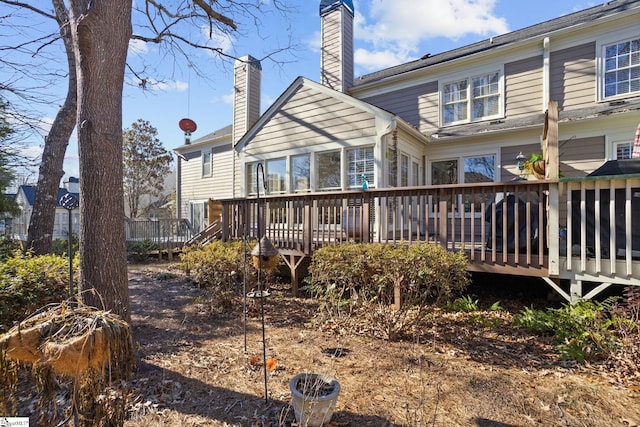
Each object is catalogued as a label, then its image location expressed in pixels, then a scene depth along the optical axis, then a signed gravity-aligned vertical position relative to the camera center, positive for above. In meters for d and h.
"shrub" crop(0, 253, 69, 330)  3.11 -0.73
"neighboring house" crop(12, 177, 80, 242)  22.45 -0.19
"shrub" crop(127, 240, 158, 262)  11.98 -1.31
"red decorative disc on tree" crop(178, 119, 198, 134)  15.60 +4.55
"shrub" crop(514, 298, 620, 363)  3.27 -1.34
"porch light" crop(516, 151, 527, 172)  7.58 +1.34
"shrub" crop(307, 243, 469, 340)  3.68 -0.76
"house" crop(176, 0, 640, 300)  7.17 +2.69
